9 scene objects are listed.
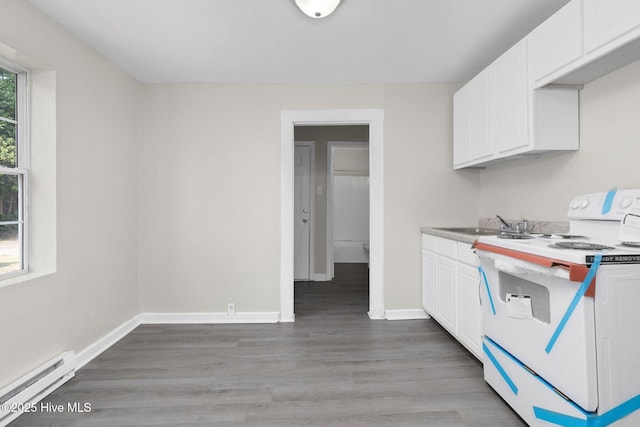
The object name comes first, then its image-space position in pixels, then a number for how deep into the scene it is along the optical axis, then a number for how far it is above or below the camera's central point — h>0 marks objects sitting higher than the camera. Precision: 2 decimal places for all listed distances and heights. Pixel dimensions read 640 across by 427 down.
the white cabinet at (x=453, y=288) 2.13 -0.59
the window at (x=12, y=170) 1.83 +0.25
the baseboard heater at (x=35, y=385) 1.62 -0.98
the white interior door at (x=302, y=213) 4.83 +0.00
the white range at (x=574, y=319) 1.20 -0.45
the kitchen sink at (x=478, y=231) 2.46 -0.15
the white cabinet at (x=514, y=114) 1.96 +0.68
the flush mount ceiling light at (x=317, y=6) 1.83 +1.23
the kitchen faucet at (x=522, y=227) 2.20 -0.10
